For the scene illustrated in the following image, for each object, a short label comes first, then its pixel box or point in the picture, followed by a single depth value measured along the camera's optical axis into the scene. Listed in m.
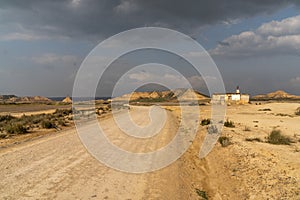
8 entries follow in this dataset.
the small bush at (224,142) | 11.71
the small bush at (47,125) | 19.15
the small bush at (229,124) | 20.76
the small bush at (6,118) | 26.27
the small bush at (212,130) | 16.11
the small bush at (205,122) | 21.35
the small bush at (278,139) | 12.76
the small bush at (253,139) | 13.37
